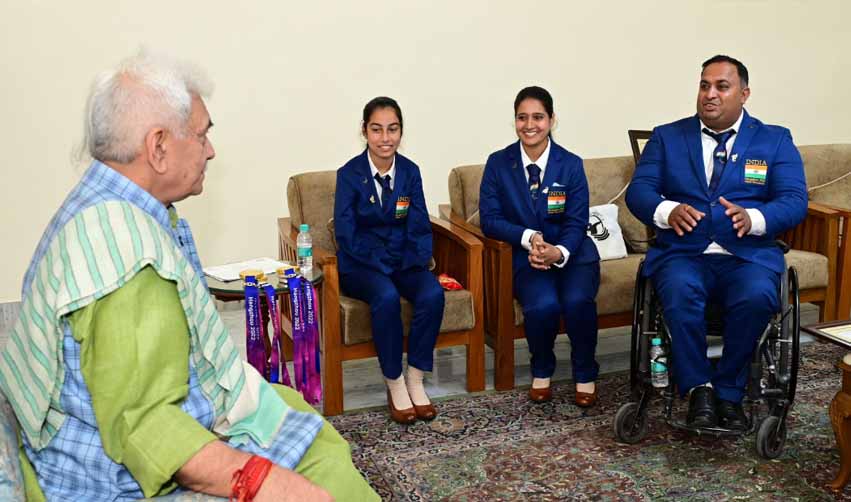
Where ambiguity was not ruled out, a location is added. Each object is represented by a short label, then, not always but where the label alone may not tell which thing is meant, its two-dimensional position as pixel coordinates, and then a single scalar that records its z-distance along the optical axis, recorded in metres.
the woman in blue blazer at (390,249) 3.29
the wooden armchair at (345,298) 3.29
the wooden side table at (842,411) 2.58
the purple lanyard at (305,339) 3.06
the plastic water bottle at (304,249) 3.29
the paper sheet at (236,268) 3.14
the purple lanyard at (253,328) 2.98
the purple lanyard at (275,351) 3.01
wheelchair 2.91
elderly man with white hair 1.37
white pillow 3.98
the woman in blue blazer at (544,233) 3.43
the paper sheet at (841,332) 2.62
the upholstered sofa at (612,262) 3.56
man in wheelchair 3.00
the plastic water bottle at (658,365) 3.06
